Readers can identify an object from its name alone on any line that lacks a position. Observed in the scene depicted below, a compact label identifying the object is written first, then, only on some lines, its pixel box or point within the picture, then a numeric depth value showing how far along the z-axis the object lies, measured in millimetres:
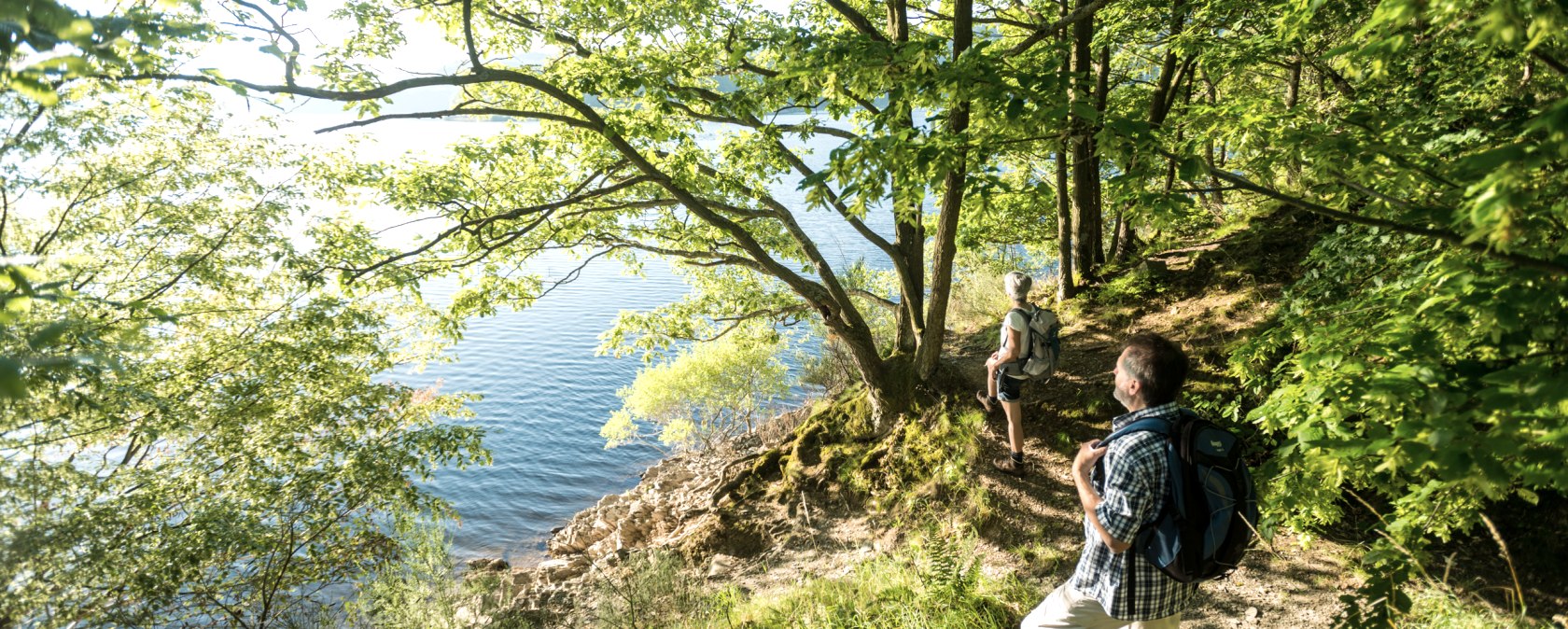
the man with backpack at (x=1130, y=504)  2486
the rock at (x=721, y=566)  7607
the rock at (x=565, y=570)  10273
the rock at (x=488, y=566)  11547
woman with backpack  5984
